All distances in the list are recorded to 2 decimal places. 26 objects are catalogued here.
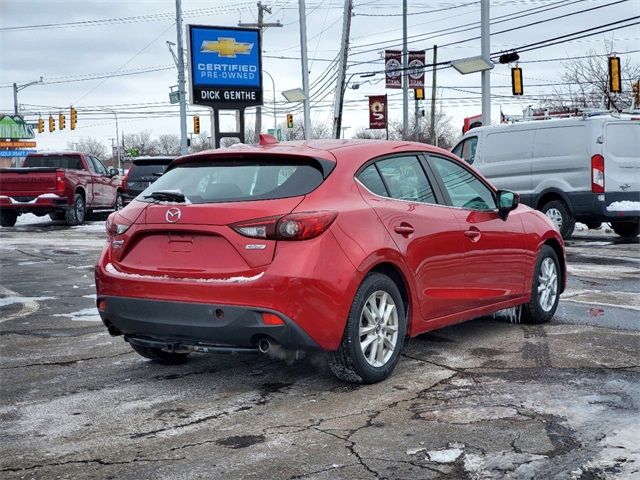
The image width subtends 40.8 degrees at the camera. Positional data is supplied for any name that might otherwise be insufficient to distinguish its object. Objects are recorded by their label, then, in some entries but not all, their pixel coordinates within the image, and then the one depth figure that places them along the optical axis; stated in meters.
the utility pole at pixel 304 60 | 28.58
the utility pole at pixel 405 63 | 43.53
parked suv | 22.47
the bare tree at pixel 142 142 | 136.25
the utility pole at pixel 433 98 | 46.12
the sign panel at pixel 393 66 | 43.56
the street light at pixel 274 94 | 63.67
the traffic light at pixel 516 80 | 31.48
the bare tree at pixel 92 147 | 142.38
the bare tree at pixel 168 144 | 130.00
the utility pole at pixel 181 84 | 37.00
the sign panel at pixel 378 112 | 39.95
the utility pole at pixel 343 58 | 27.52
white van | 14.66
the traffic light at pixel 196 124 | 58.56
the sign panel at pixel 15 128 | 70.31
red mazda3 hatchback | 4.84
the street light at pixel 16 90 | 66.91
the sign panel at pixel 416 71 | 41.81
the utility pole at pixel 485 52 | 22.80
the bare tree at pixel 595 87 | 42.59
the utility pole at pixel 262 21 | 52.26
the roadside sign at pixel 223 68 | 18.44
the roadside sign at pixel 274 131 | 64.29
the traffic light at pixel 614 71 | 32.25
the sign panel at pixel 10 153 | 79.69
